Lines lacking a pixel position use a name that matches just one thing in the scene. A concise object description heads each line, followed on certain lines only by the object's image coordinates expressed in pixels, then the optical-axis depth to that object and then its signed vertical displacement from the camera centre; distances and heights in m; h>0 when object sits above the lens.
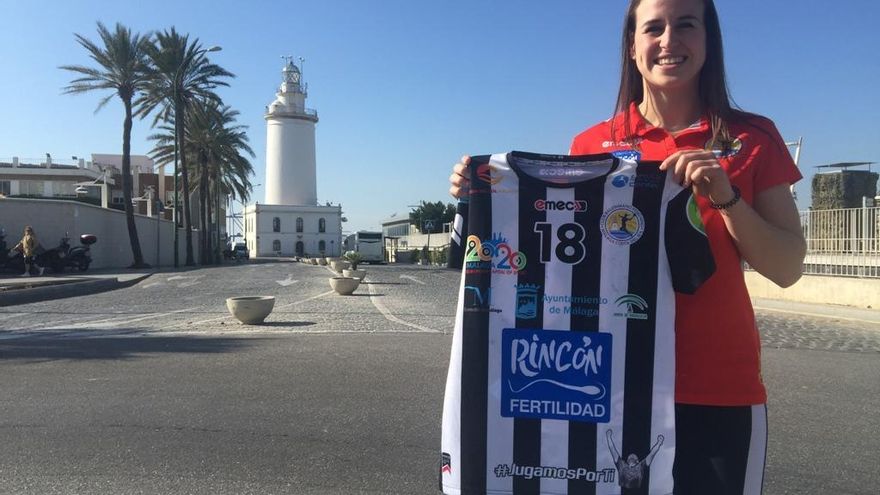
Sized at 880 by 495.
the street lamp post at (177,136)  39.22 +5.86
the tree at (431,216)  109.94 +3.07
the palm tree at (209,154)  48.41 +5.87
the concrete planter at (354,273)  25.08 -1.45
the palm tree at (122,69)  33.69 +8.13
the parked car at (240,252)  73.75 -1.88
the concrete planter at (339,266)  32.88 -1.49
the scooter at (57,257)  26.68 -0.88
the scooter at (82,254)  27.77 -0.82
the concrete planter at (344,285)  19.41 -1.43
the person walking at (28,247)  24.17 -0.45
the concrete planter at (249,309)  12.29 -1.33
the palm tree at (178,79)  37.97 +8.88
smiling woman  1.85 -0.18
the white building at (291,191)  88.94 +5.89
